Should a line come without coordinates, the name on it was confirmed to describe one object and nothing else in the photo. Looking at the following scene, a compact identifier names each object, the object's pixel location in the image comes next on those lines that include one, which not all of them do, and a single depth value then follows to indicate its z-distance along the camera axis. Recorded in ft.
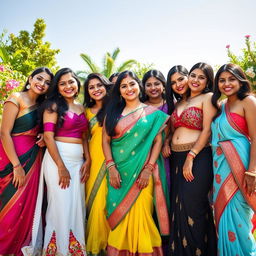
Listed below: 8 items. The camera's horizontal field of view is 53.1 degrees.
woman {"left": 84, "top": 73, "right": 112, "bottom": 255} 11.38
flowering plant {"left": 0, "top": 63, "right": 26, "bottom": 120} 16.80
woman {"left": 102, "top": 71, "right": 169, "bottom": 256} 10.28
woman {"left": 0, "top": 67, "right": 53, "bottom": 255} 11.10
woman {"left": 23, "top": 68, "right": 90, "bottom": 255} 10.80
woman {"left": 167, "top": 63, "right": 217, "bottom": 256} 10.05
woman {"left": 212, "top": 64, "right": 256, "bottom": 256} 9.02
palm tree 54.34
